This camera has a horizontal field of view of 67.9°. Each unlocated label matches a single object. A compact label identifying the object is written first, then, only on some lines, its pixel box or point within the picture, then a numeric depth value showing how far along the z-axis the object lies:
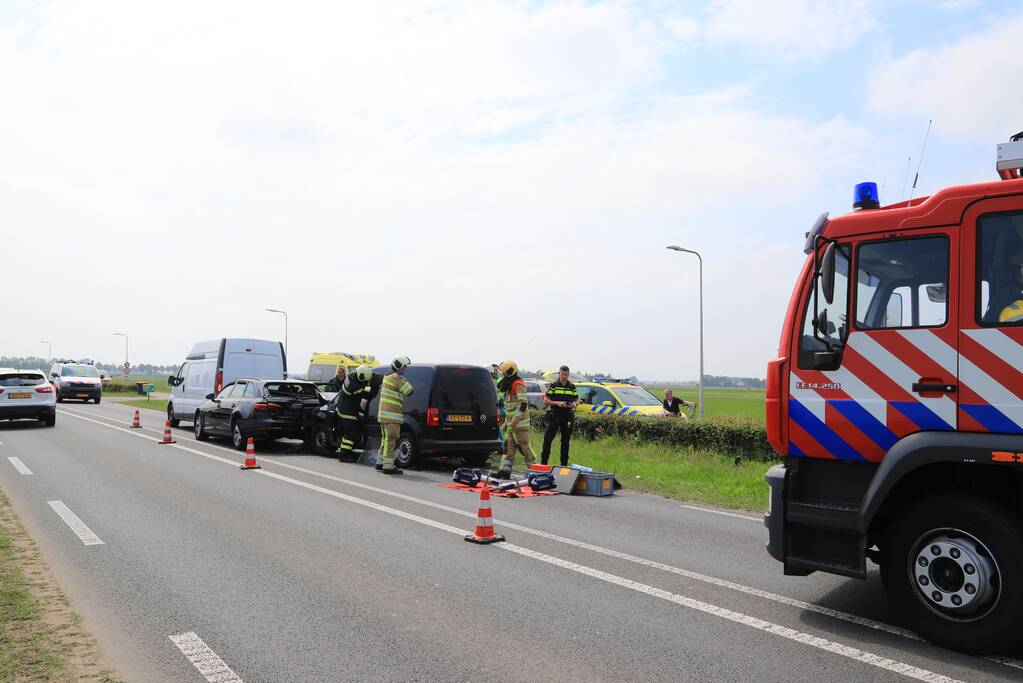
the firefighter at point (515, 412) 12.58
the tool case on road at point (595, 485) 10.68
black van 13.34
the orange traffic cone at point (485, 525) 7.35
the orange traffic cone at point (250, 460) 12.73
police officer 13.55
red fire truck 4.54
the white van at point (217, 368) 20.16
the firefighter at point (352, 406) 14.56
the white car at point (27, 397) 20.41
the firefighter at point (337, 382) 16.97
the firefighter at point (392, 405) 13.09
